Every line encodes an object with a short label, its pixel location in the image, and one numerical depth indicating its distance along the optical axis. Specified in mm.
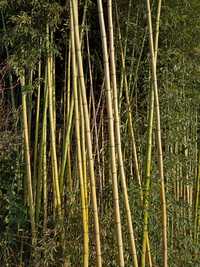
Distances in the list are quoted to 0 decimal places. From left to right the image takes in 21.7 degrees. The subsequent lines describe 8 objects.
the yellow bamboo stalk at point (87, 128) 2580
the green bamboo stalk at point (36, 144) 3915
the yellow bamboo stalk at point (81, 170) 2785
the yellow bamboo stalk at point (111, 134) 2508
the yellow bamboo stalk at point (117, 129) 2607
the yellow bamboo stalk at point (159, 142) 2973
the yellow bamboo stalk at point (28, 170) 3598
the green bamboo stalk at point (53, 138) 3568
